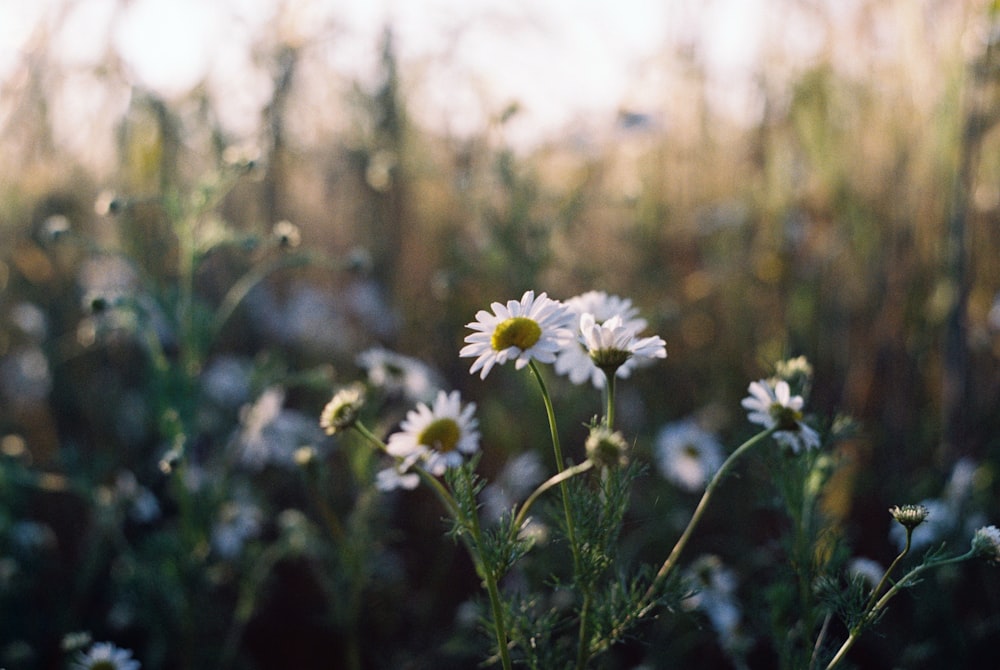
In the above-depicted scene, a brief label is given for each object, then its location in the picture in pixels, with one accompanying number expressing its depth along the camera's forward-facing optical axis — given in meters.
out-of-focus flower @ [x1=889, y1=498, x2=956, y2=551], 0.53
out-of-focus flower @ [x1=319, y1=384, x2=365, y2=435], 0.38
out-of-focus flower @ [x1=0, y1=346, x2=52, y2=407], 0.81
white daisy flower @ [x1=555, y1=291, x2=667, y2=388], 0.36
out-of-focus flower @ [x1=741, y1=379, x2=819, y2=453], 0.37
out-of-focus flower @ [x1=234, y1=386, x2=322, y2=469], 0.58
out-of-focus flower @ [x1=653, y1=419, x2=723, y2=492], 0.64
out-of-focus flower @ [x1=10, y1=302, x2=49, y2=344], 0.82
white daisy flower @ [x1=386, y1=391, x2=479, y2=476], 0.36
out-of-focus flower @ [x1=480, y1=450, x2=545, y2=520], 0.61
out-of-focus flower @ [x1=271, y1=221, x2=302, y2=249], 0.51
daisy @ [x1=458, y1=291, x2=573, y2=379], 0.36
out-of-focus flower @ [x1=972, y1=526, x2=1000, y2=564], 0.36
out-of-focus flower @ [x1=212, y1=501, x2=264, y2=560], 0.59
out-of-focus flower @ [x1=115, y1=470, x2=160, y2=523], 0.58
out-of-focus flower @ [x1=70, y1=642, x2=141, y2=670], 0.45
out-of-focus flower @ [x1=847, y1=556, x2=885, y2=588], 0.46
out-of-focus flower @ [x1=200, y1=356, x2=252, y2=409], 0.80
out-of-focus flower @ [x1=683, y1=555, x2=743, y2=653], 0.48
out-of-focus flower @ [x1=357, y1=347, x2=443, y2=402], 0.56
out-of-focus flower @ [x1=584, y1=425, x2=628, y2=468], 0.34
